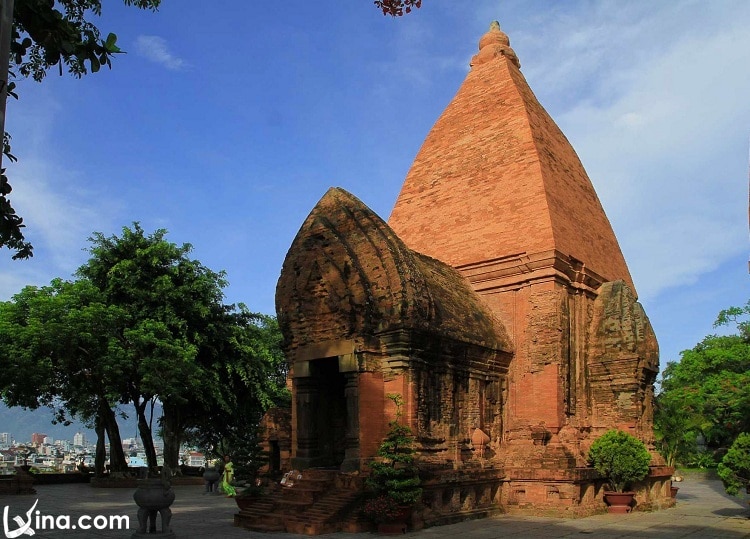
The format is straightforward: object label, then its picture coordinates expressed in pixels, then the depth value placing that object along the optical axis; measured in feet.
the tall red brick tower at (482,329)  43.96
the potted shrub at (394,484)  37.91
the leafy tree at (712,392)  98.73
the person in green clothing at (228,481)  60.85
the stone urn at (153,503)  32.60
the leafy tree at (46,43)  18.13
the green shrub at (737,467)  45.62
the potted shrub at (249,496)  44.16
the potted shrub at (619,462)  49.11
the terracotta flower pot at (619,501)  50.01
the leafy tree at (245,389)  84.53
